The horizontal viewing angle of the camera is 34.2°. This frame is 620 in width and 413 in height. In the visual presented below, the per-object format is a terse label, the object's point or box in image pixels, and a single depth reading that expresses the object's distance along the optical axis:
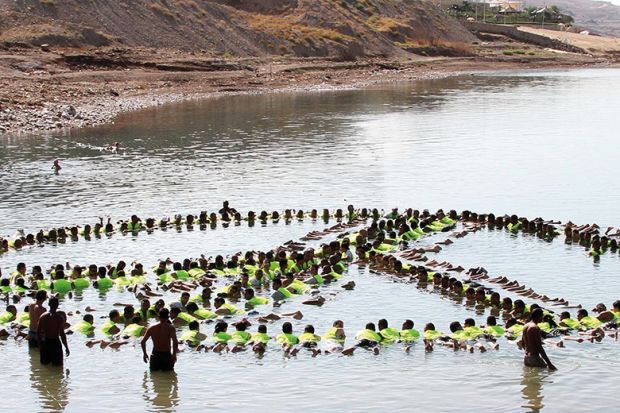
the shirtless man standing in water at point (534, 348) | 19.52
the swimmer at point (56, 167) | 44.75
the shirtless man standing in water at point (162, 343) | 18.84
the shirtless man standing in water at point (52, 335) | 19.36
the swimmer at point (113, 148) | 51.16
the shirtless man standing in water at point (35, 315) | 20.09
